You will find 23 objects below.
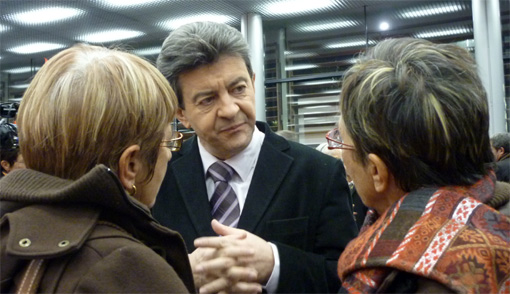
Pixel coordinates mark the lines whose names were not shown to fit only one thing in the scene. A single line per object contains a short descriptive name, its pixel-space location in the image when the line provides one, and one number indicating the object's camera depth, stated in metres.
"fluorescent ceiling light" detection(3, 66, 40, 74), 9.70
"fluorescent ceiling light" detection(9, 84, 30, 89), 9.63
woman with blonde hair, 0.90
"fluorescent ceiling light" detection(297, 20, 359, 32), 7.75
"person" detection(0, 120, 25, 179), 2.98
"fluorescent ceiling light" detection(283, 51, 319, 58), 8.06
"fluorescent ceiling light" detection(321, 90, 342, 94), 7.68
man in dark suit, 1.73
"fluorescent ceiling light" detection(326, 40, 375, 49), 7.73
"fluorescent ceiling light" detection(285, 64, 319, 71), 8.02
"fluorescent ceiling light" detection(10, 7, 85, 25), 7.47
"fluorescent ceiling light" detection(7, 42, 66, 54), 8.93
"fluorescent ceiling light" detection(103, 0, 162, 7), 7.14
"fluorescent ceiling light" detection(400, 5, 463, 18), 7.14
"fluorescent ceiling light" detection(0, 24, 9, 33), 8.06
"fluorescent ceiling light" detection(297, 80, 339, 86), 7.84
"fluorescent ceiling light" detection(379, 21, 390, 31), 7.71
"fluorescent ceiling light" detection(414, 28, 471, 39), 7.07
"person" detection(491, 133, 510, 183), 5.31
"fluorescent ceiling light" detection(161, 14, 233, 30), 7.76
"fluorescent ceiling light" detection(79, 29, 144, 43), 8.43
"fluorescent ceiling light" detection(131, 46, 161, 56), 8.81
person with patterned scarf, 1.04
